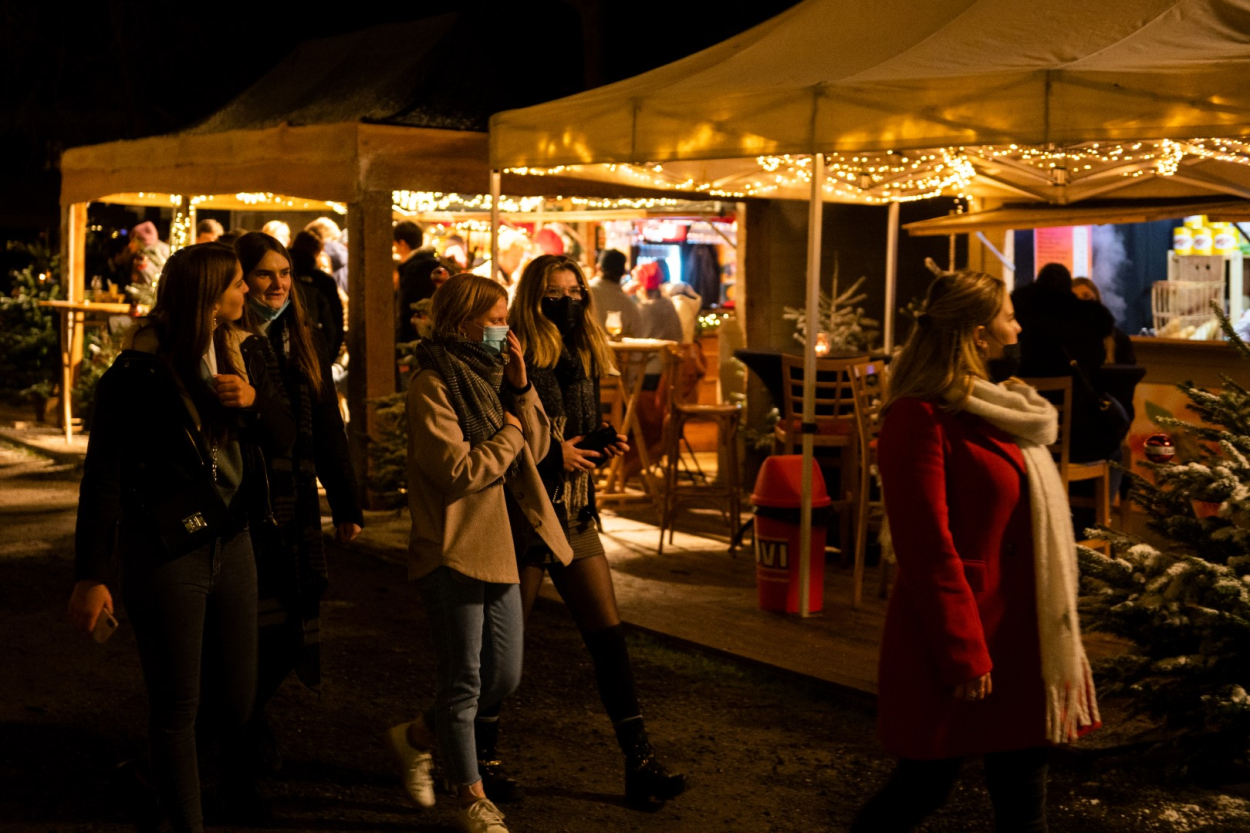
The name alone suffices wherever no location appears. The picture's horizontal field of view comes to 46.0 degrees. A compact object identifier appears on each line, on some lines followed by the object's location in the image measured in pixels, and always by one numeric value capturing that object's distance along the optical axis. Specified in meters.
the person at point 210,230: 14.25
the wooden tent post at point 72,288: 15.00
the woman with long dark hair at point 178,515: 3.87
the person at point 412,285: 11.09
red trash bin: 7.50
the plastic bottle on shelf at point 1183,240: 12.14
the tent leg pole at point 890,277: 11.52
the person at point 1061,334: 8.22
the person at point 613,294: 12.32
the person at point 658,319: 12.92
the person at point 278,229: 13.70
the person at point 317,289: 9.96
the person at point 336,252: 13.43
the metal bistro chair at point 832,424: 8.38
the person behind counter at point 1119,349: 10.20
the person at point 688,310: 14.41
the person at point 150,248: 14.30
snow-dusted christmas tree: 4.79
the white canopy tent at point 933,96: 6.23
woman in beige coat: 4.32
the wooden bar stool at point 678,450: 9.34
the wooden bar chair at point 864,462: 7.64
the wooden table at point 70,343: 14.72
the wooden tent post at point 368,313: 10.56
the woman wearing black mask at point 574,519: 4.86
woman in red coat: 3.50
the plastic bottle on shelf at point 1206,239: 12.05
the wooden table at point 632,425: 10.15
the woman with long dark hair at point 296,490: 4.62
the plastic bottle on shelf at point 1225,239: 11.95
